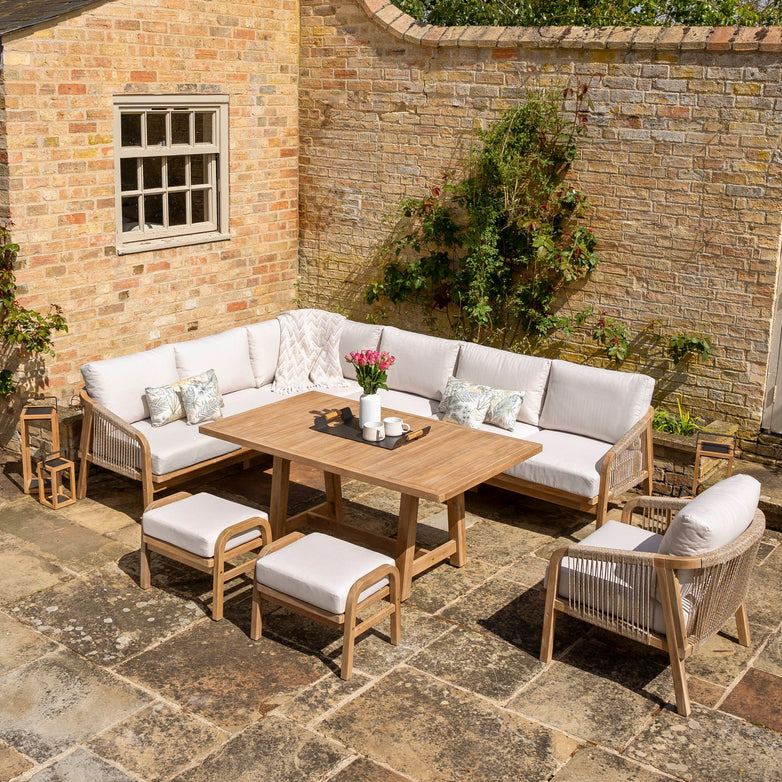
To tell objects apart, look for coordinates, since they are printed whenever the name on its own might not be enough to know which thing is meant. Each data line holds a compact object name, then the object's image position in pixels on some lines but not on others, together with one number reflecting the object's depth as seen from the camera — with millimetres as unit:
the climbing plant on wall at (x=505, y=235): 8070
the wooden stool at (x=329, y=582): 4895
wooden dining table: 5531
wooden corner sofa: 6609
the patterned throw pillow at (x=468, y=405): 7105
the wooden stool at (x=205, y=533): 5461
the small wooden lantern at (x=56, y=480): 6918
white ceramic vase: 6199
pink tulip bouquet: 6258
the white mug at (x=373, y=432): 6016
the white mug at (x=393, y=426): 6066
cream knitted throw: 8234
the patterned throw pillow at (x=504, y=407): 7141
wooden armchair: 4652
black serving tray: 6012
